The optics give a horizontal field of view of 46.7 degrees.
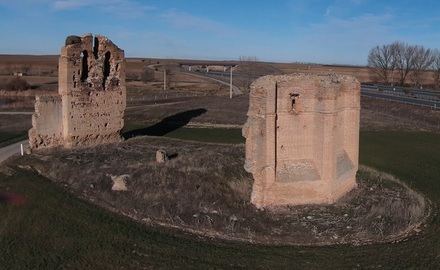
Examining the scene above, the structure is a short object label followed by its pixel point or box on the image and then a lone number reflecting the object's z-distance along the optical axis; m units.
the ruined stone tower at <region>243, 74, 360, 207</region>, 19.69
